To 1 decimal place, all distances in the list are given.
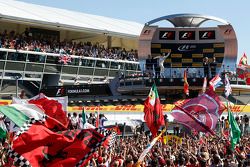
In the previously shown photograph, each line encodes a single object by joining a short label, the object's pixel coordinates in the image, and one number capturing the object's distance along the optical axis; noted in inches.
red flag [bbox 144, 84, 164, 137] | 674.2
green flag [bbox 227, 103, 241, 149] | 589.0
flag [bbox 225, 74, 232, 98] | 1107.3
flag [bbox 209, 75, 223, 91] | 897.1
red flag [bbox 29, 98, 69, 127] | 614.2
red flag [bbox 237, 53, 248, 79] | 1775.8
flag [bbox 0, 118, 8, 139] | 669.3
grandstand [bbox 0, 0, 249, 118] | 1603.1
